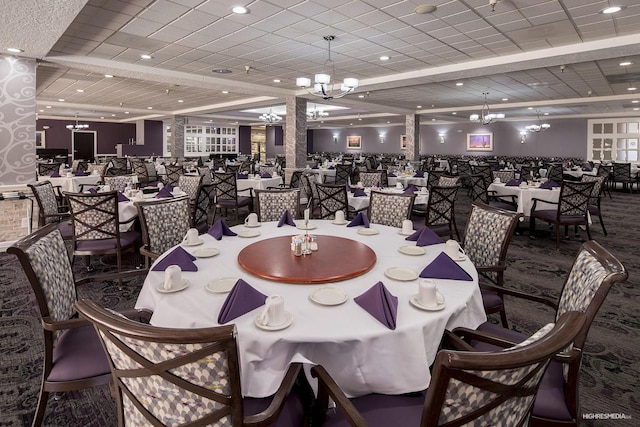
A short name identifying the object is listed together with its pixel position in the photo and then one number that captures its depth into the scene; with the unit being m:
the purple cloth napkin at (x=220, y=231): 2.61
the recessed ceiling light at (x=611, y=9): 4.53
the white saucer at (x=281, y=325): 1.33
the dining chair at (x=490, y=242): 2.35
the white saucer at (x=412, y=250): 2.26
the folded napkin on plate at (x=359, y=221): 2.98
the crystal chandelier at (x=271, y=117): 13.88
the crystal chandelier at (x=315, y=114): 12.38
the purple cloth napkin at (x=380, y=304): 1.38
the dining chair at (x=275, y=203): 3.80
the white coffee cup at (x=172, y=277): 1.69
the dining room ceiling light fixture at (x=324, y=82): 5.71
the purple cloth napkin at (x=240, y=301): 1.42
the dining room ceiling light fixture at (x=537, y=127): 14.80
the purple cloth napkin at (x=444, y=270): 1.83
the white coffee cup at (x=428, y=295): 1.52
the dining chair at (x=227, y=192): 6.30
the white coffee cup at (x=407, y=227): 2.71
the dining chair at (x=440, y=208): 4.61
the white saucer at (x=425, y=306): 1.50
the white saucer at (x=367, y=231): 2.74
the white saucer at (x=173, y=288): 1.67
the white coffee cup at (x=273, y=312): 1.36
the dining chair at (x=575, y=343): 1.37
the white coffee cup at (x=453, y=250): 2.14
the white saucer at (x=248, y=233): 2.67
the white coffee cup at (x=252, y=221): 2.97
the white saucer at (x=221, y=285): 1.67
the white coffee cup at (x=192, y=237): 2.41
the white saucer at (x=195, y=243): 2.41
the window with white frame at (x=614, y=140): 15.90
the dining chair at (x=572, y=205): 5.18
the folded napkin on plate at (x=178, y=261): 1.95
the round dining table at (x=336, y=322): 1.32
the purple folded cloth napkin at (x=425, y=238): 2.44
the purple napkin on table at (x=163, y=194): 4.65
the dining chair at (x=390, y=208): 3.63
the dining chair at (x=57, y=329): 1.58
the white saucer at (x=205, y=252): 2.19
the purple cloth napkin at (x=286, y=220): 3.04
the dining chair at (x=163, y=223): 2.85
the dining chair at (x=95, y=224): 3.58
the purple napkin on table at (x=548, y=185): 6.16
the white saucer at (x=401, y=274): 1.83
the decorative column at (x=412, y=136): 15.29
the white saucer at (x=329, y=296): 1.54
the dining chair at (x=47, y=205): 4.14
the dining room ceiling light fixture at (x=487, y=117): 11.43
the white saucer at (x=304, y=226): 2.93
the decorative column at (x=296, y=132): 10.54
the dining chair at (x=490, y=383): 0.83
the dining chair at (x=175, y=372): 0.91
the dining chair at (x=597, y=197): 5.83
